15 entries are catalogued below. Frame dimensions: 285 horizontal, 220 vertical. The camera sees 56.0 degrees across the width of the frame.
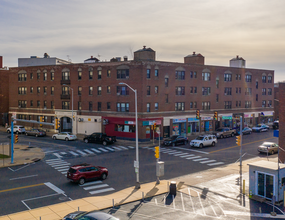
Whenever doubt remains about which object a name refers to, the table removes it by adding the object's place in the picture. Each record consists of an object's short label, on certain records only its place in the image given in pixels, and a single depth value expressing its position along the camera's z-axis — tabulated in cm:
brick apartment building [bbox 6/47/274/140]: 5053
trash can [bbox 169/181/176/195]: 2086
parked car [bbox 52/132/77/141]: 5019
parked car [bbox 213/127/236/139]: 5253
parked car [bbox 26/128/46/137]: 5528
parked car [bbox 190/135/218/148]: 4207
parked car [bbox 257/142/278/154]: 3706
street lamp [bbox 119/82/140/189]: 2253
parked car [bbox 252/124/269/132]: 6203
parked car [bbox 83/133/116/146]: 4556
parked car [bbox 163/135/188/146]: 4422
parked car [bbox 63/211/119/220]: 1272
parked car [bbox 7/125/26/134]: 5800
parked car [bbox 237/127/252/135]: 5796
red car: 2362
